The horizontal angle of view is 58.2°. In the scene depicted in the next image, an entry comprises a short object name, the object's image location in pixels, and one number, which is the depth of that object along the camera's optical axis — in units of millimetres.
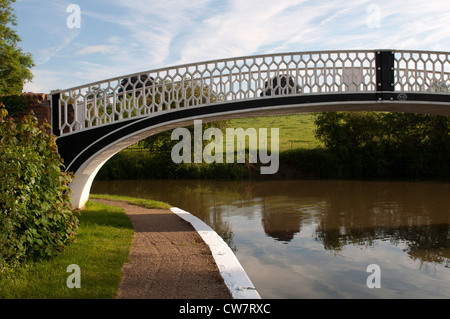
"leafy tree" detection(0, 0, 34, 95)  21609
